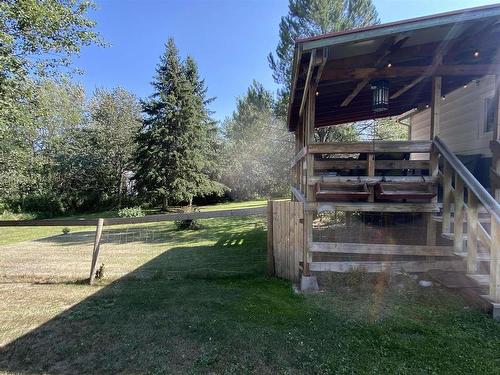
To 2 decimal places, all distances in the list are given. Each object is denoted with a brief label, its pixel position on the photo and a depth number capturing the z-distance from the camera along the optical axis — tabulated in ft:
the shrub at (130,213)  50.14
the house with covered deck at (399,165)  11.99
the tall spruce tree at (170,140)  55.52
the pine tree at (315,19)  36.19
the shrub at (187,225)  38.96
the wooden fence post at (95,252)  16.06
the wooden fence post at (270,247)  16.84
